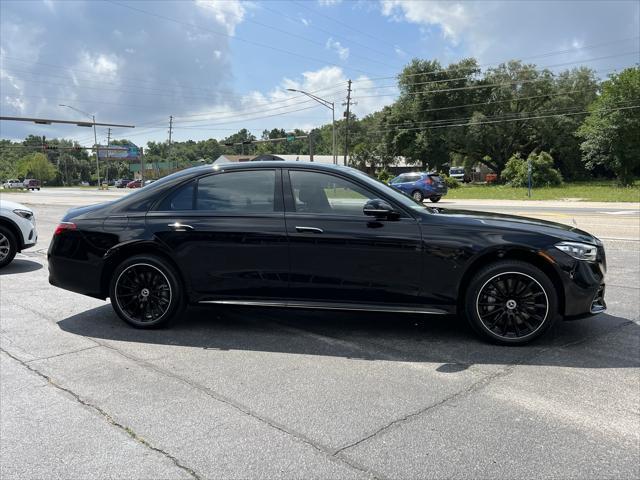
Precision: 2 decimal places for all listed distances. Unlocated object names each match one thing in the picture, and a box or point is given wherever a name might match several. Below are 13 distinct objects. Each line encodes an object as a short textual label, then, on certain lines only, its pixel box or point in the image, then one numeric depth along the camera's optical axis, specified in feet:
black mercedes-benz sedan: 14.29
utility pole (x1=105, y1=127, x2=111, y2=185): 346.87
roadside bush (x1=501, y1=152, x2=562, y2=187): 148.05
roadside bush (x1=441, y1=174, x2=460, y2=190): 159.97
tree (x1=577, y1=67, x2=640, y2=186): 139.33
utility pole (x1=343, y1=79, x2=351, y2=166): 180.79
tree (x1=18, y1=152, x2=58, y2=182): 392.88
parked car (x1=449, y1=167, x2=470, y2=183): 227.81
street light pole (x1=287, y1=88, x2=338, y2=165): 119.18
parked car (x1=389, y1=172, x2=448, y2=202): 88.84
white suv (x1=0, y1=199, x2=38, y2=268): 27.68
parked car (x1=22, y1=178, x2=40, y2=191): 255.50
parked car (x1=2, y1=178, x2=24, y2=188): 291.38
